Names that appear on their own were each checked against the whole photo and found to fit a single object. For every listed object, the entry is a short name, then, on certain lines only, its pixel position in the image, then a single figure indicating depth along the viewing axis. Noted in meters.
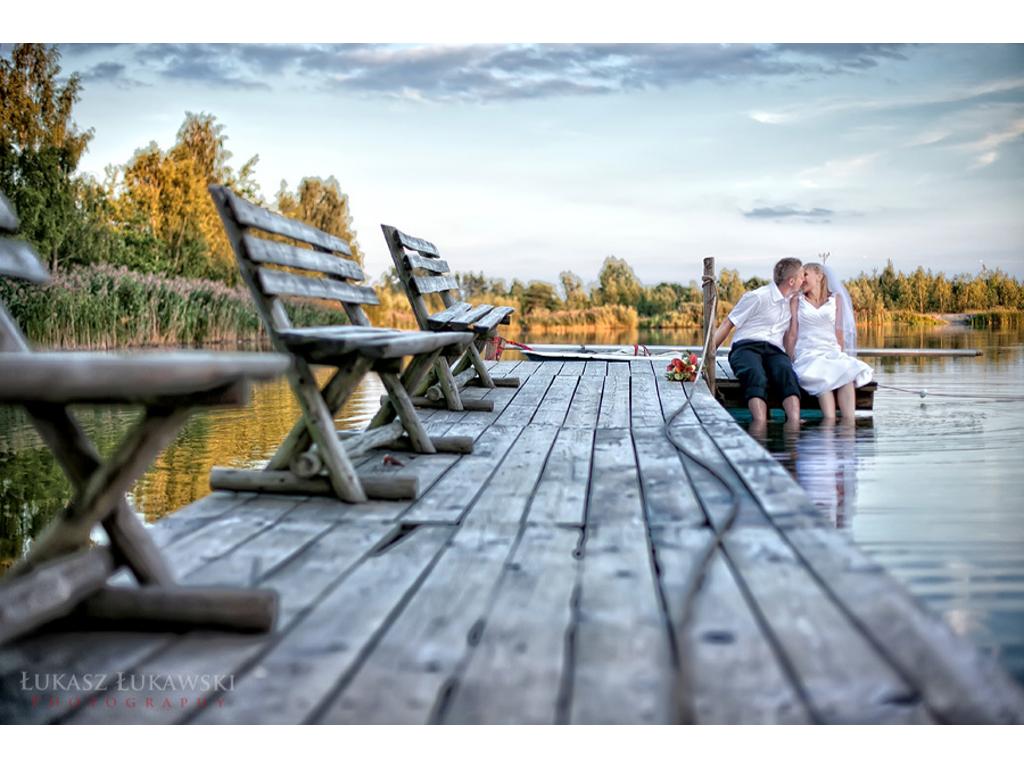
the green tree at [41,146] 14.30
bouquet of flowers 6.09
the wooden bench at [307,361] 2.51
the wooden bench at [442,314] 4.25
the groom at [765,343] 5.70
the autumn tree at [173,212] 20.95
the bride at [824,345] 5.76
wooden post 6.20
